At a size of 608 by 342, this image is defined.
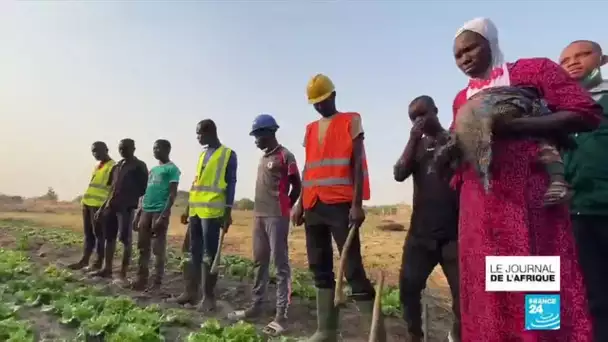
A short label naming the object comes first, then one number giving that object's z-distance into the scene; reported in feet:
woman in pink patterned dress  6.45
